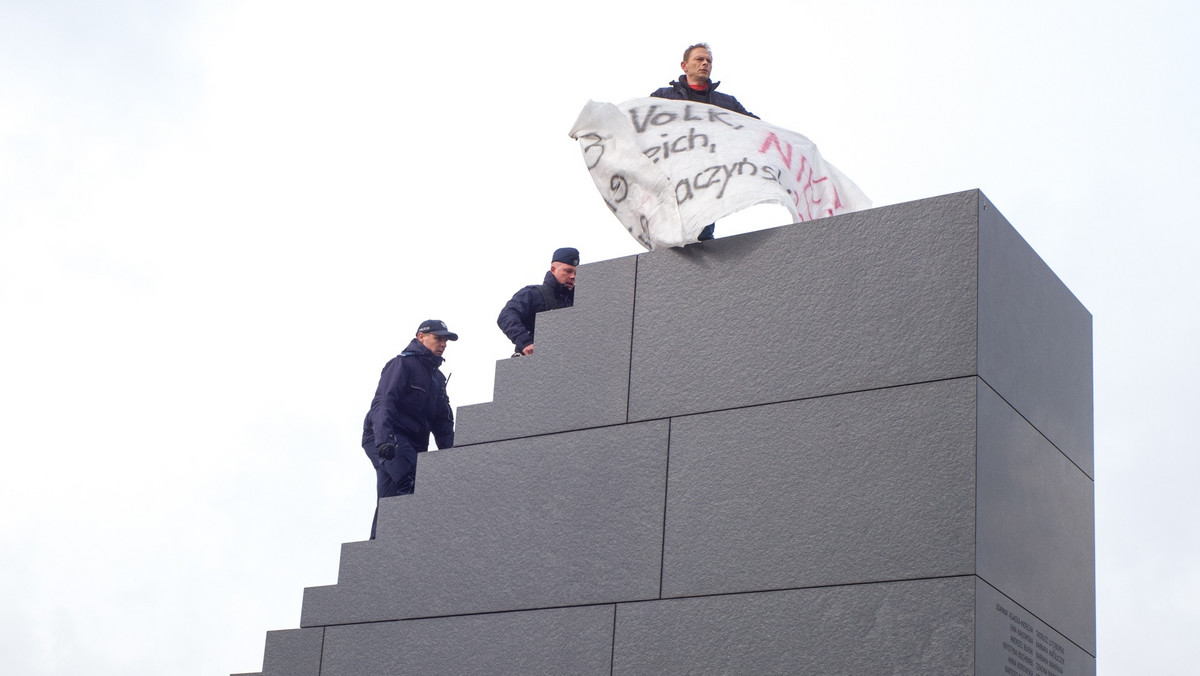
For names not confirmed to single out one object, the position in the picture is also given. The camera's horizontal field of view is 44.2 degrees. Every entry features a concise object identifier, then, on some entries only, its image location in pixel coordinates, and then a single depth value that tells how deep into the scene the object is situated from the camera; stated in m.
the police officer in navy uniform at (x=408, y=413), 9.19
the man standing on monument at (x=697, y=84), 8.99
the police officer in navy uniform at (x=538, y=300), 9.01
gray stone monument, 6.54
